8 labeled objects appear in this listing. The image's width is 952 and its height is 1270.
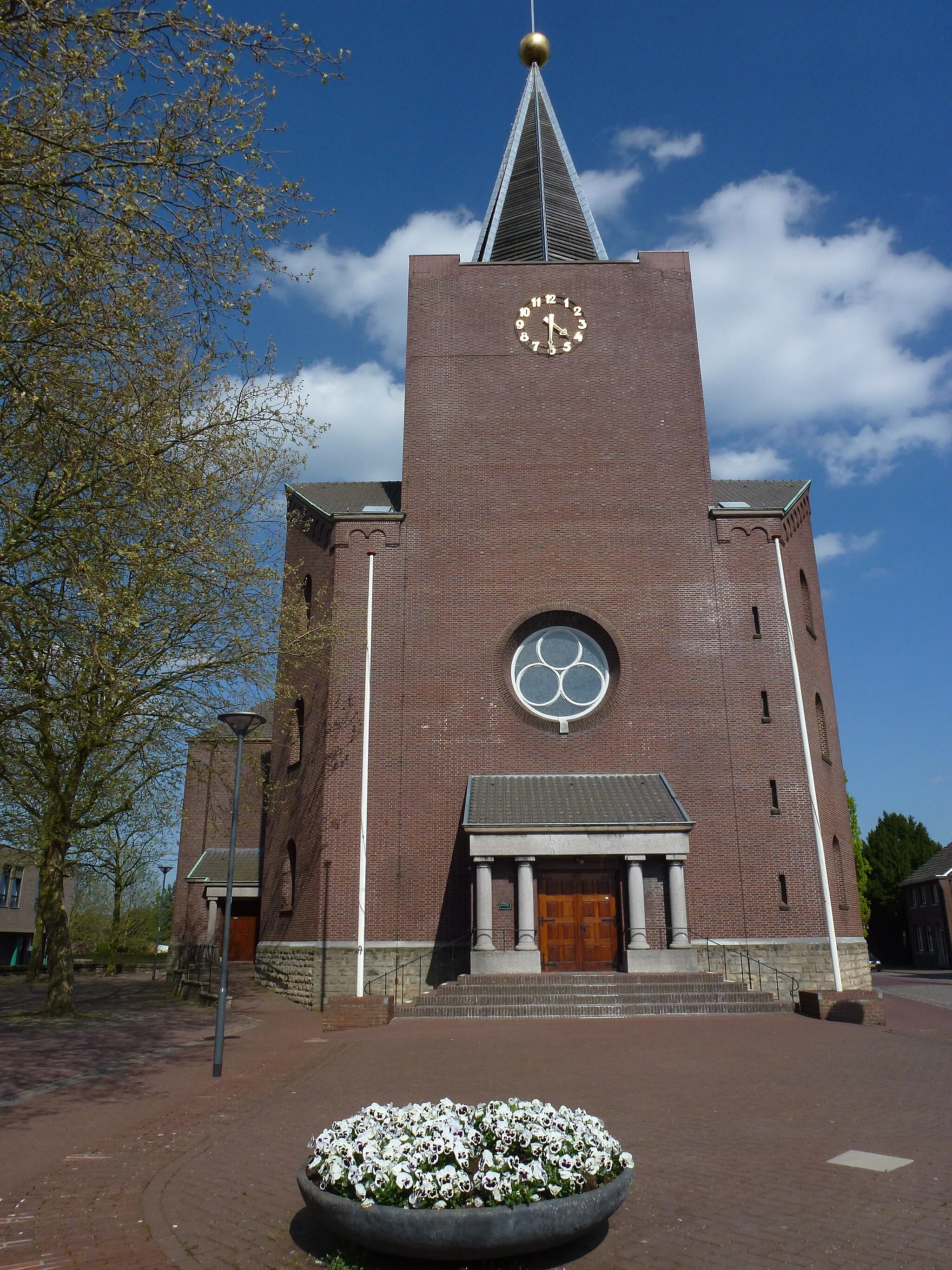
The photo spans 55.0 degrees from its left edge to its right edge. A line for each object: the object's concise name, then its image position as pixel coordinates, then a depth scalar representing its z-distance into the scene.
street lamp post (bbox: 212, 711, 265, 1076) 11.77
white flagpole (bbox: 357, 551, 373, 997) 20.95
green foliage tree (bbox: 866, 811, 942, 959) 63.97
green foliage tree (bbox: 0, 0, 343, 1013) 7.91
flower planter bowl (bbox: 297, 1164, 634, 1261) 4.81
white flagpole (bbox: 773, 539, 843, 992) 20.66
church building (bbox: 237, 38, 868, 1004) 20.73
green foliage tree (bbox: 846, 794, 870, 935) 55.06
